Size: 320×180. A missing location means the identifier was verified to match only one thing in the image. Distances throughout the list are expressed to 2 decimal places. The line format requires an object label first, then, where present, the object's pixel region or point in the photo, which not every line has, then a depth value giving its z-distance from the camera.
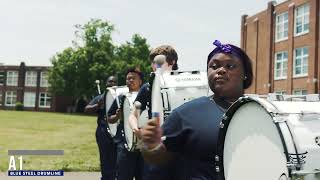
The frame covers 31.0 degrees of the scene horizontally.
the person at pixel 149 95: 5.13
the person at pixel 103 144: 9.41
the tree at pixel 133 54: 68.26
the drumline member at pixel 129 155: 7.43
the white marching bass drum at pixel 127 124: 7.31
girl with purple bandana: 3.41
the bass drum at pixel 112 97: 9.48
